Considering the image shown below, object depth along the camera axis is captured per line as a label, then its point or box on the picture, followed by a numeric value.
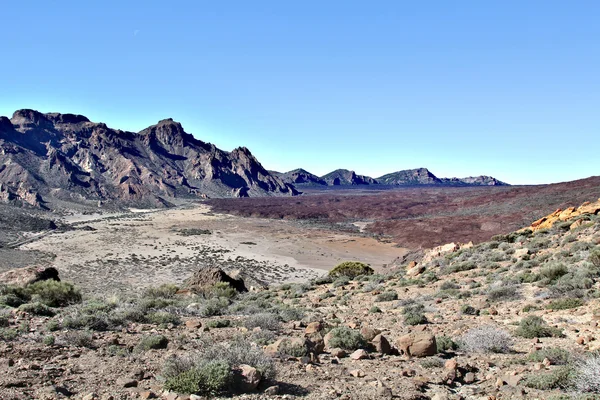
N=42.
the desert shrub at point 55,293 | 12.12
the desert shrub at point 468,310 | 10.88
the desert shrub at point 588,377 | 4.94
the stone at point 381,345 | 7.48
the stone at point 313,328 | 8.80
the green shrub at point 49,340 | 7.12
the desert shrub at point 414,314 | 10.21
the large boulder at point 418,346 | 7.21
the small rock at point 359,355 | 7.10
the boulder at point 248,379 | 5.19
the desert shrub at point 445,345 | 7.55
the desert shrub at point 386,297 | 14.39
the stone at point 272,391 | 5.17
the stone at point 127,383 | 5.42
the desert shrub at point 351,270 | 25.41
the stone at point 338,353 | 7.16
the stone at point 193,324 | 9.29
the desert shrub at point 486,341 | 7.40
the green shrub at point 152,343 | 7.26
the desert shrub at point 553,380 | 5.44
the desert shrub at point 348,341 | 7.60
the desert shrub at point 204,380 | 5.00
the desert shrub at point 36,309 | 9.64
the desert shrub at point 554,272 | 12.46
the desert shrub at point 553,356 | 6.41
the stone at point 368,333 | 8.04
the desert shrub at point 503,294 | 11.80
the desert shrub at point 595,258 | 12.31
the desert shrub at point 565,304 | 9.75
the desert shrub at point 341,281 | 19.23
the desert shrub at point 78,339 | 7.29
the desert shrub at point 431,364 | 6.68
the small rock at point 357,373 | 6.16
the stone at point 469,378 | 6.09
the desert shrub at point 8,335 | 7.20
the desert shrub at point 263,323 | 9.29
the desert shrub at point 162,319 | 9.42
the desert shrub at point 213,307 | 11.35
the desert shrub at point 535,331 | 8.09
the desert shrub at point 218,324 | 9.50
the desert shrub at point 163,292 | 15.70
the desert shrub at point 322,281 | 20.96
